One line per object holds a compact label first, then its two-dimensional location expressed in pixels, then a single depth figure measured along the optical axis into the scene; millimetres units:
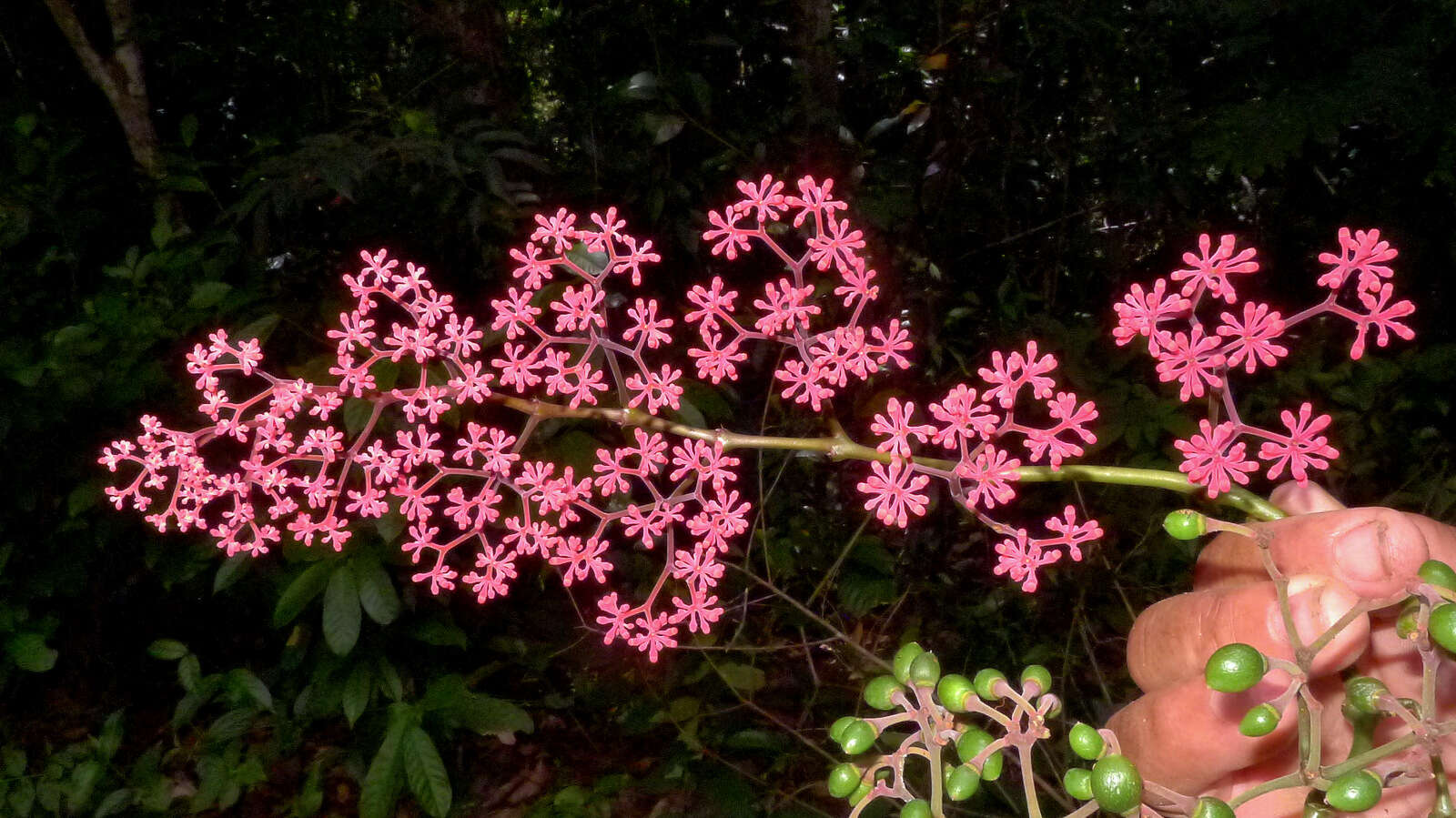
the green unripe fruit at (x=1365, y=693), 249
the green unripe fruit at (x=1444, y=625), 236
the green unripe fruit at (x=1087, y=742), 258
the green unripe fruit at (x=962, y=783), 256
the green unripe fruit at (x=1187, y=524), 262
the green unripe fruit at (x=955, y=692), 271
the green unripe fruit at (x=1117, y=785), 242
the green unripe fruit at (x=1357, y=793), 232
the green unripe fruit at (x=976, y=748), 267
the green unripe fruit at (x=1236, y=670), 246
